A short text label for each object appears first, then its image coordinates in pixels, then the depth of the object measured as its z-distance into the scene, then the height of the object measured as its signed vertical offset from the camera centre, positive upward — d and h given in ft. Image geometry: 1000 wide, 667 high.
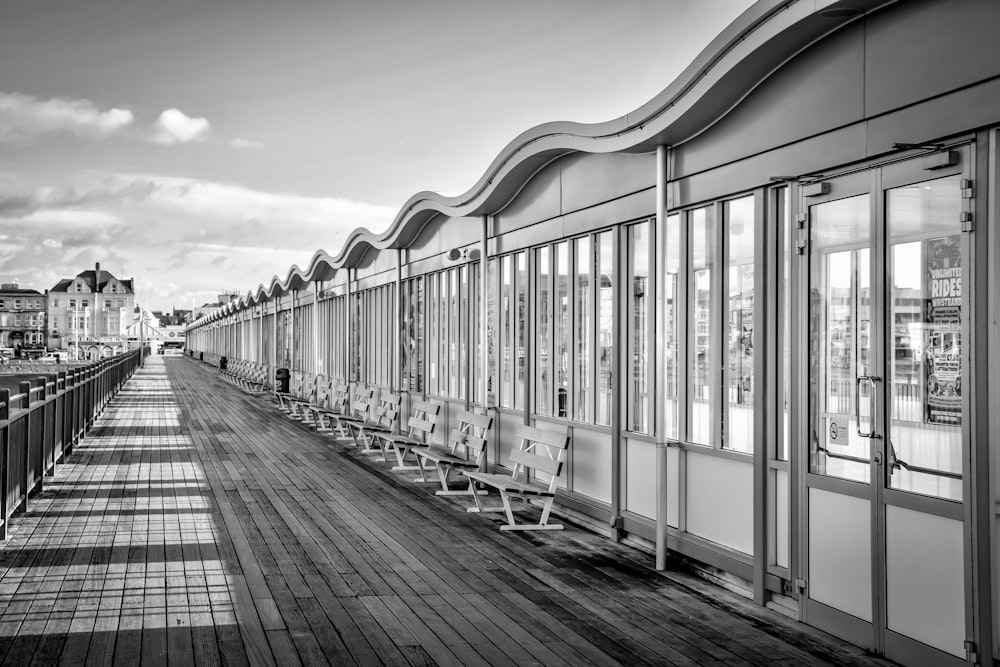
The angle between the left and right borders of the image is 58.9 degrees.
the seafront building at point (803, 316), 13.62 +0.58
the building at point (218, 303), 412.40 +21.68
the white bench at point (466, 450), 30.18 -3.86
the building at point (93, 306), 435.08 +19.42
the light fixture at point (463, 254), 35.56 +3.69
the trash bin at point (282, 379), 84.43 -3.28
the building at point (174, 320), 624.18 +18.10
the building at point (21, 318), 476.54 +14.73
